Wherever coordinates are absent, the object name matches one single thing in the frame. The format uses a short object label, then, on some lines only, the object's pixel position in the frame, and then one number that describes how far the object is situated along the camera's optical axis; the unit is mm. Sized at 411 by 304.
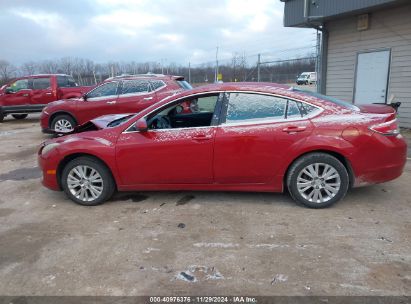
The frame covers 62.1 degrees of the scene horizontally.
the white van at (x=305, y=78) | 26266
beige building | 9383
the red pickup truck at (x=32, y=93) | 13625
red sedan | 4074
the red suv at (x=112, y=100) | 9234
